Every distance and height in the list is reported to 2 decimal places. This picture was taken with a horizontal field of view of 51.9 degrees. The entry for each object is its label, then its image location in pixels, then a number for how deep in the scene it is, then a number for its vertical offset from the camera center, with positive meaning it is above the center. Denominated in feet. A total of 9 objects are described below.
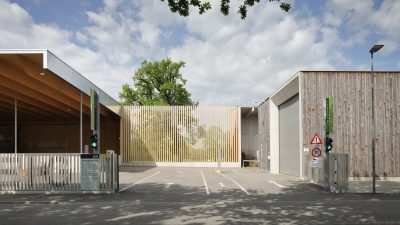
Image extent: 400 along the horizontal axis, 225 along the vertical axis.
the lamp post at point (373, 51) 55.11 +10.68
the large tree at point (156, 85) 186.50 +21.34
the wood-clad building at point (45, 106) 65.60 +7.20
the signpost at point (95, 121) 57.00 +1.58
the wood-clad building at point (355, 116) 78.38 +2.57
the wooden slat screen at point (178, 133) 132.16 -0.80
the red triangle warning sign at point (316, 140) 61.67 -1.55
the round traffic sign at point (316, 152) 62.17 -3.46
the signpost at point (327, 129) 58.03 +0.09
